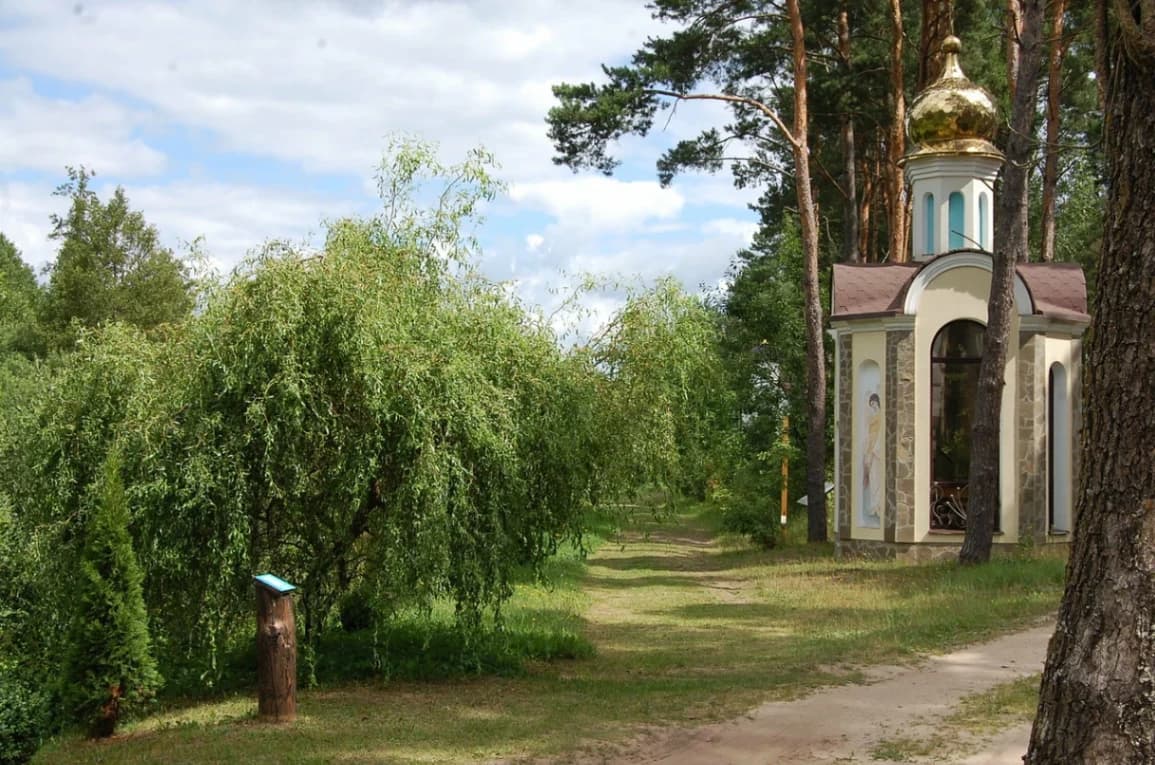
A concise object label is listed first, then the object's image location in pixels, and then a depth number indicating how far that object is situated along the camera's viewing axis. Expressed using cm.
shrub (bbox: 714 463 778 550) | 2502
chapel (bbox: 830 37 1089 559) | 1856
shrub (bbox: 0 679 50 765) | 803
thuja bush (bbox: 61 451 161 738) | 813
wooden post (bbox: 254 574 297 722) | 820
